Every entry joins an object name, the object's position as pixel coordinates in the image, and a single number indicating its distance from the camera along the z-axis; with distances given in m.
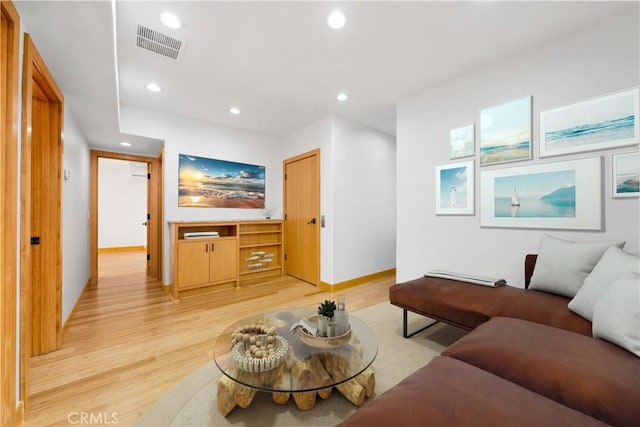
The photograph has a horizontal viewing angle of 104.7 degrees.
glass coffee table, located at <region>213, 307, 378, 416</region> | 1.20
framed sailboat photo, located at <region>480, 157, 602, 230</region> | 1.92
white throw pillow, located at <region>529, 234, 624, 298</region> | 1.66
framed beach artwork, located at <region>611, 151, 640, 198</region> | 1.75
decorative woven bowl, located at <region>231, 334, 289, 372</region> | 1.24
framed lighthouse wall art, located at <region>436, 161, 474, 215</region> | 2.58
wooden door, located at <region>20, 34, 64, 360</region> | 2.02
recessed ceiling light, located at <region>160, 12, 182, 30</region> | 1.83
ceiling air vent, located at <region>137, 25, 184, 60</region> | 2.00
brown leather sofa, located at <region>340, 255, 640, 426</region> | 0.79
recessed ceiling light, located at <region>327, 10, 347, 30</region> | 1.83
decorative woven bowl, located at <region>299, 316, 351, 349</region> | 1.44
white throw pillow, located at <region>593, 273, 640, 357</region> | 1.09
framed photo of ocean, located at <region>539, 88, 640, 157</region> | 1.78
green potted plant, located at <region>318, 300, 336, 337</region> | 1.51
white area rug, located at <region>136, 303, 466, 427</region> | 1.35
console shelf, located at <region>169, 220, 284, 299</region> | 3.36
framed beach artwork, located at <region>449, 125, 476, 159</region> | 2.57
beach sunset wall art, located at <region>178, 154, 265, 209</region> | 3.77
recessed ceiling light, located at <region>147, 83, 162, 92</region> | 2.82
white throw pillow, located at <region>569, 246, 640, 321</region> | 1.34
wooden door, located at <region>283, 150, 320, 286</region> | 3.97
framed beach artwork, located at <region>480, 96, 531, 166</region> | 2.23
